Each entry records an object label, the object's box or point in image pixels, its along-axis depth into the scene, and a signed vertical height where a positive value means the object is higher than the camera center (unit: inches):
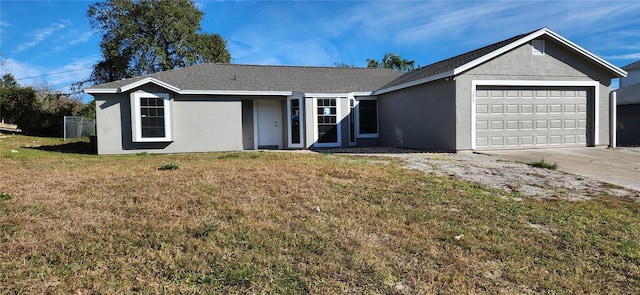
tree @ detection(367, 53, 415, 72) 1461.6 +263.1
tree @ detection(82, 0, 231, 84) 1150.3 +300.1
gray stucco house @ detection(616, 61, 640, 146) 759.7 +25.5
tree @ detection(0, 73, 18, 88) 1223.8 +201.2
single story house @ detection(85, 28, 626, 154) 491.5 +37.9
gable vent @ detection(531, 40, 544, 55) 504.1 +107.4
